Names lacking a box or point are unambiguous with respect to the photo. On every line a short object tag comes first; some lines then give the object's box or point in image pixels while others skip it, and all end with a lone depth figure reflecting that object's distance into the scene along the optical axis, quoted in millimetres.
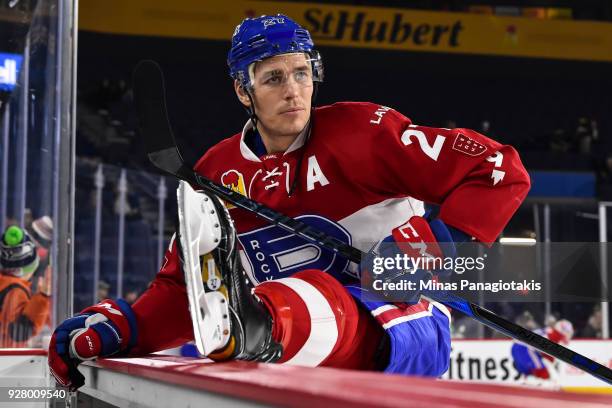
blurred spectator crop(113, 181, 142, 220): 10605
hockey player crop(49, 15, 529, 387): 3102
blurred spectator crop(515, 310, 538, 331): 12102
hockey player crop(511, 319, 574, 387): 9484
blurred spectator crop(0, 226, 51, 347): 5512
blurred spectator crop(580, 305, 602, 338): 12612
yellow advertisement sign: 19016
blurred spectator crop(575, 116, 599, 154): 19156
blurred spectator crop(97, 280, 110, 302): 10427
